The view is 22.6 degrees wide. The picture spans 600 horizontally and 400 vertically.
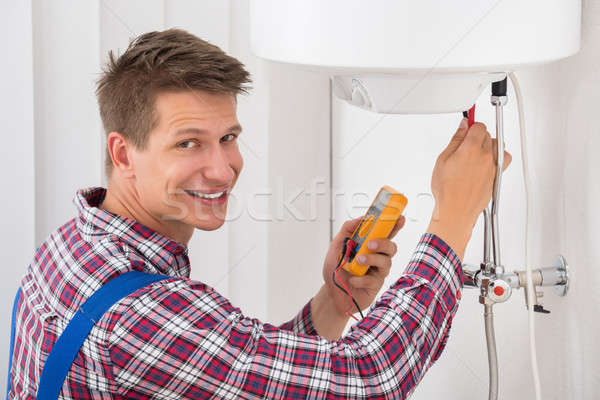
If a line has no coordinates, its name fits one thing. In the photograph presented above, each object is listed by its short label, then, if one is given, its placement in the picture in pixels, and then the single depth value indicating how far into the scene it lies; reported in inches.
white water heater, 69.1
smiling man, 71.8
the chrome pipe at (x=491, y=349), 80.0
